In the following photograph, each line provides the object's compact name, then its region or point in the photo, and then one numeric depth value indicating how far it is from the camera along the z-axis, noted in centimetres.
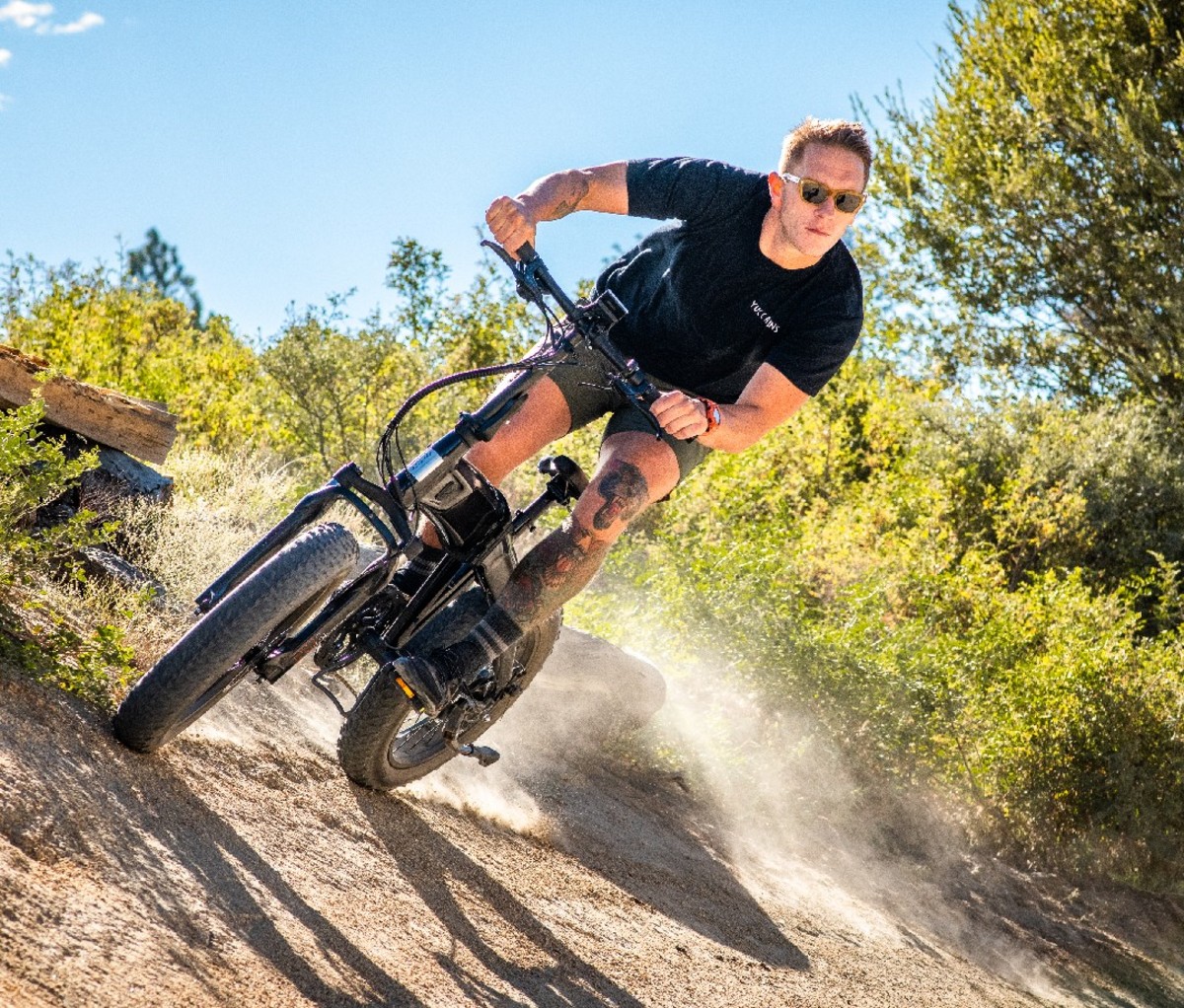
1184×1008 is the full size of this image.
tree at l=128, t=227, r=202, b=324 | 6806
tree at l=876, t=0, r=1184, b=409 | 1625
